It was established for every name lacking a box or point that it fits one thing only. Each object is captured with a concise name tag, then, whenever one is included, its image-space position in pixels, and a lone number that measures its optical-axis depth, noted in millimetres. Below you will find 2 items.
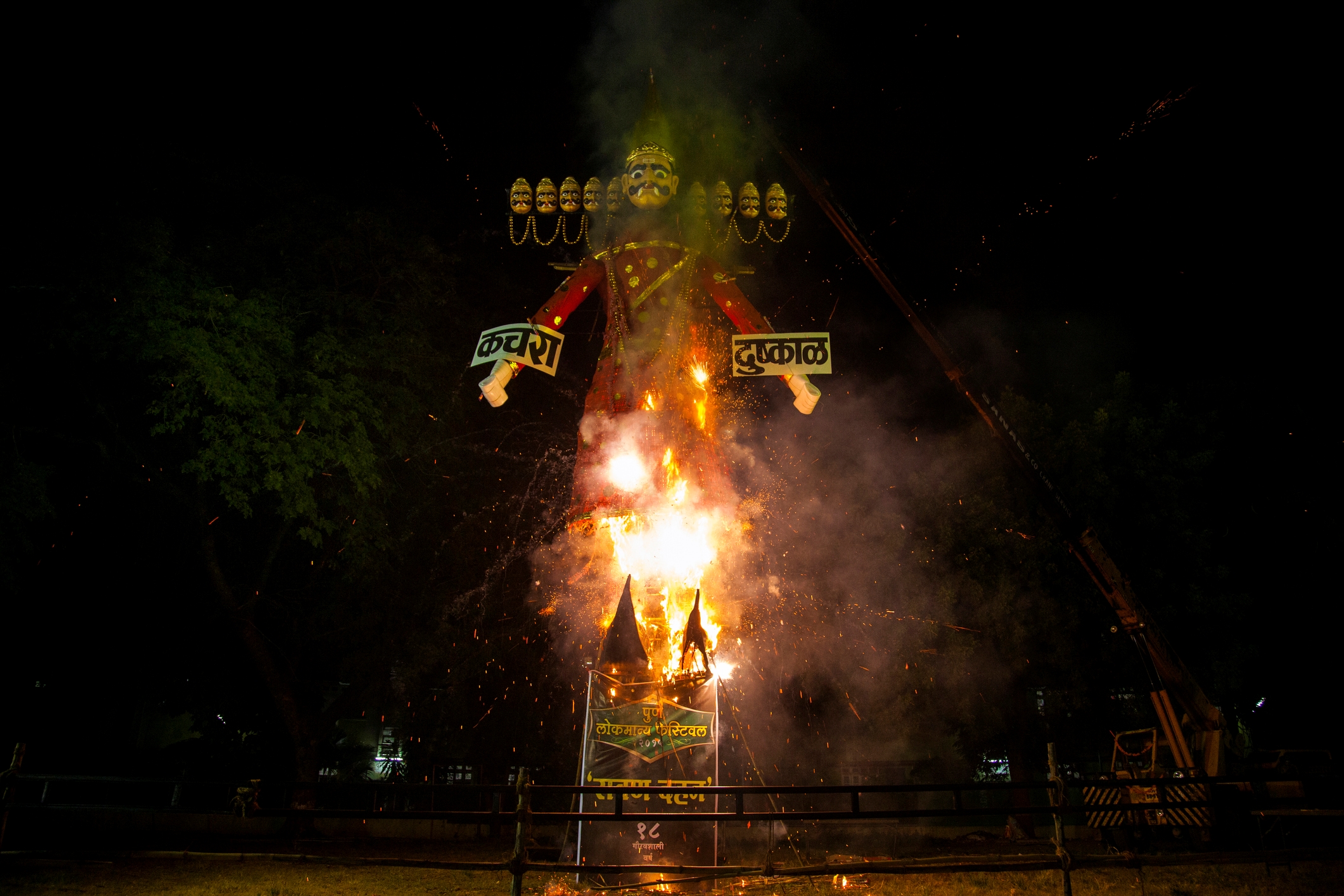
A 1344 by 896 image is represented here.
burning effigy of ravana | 9766
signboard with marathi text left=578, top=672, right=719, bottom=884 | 8438
